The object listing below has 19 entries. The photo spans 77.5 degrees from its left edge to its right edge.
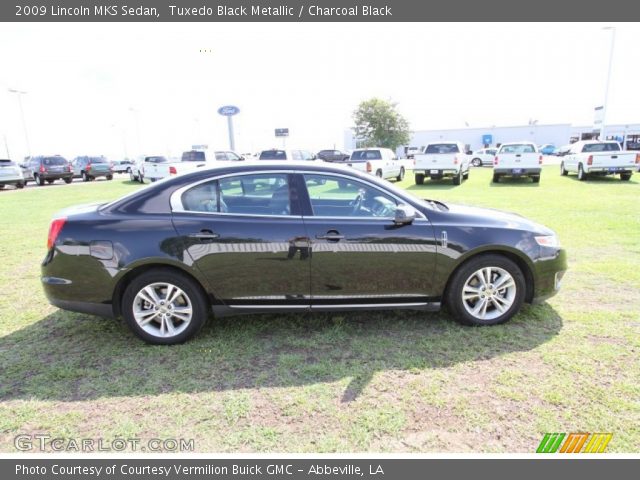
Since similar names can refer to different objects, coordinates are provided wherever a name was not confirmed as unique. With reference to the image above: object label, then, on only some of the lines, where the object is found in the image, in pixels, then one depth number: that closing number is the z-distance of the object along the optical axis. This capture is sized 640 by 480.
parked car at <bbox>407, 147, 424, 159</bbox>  68.15
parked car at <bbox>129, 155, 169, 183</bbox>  23.05
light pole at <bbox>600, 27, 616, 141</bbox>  28.73
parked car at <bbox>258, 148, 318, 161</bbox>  17.94
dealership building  65.62
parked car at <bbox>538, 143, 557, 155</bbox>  55.80
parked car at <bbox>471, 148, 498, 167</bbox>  36.09
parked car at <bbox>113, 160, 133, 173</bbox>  40.80
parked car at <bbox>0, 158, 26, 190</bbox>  20.67
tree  56.69
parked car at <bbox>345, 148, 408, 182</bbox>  18.93
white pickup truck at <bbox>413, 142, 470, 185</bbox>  17.08
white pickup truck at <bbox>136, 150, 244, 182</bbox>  17.91
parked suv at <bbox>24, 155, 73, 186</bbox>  23.48
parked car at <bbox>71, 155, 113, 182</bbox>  26.94
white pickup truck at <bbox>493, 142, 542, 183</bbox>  16.95
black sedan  3.42
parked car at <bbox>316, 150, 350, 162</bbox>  26.51
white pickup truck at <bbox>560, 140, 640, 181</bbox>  16.36
